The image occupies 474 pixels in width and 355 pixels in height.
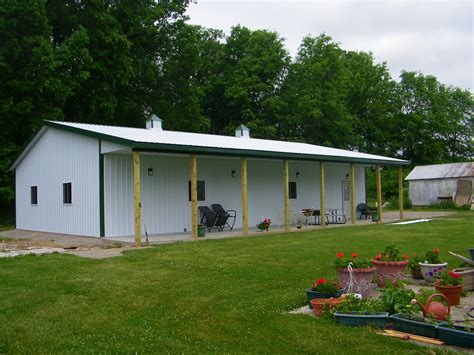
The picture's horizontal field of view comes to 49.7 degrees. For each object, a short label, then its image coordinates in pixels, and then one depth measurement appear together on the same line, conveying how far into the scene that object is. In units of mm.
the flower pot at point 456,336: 4395
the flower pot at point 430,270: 7143
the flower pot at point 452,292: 5883
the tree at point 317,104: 37406
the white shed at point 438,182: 31734
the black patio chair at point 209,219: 16875
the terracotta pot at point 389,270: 6887
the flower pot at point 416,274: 7547
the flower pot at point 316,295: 5891
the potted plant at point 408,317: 4711
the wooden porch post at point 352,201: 20109
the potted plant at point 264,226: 17211
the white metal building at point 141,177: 14969
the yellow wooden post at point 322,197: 18562
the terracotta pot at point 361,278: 6129
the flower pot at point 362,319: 4992
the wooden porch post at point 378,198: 20953
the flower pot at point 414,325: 4672
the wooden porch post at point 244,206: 15616
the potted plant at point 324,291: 5898
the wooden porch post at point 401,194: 22406
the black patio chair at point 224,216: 17172
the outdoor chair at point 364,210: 23438
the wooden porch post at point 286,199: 17234
